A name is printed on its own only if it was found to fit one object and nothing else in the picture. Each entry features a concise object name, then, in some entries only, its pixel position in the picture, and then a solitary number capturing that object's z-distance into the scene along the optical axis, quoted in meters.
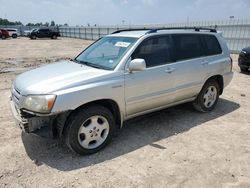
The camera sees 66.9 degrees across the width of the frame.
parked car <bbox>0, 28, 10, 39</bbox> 25.19
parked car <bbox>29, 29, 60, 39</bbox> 26.27
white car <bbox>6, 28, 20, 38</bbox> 27.05
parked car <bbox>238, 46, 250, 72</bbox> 6.99
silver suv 2.55
